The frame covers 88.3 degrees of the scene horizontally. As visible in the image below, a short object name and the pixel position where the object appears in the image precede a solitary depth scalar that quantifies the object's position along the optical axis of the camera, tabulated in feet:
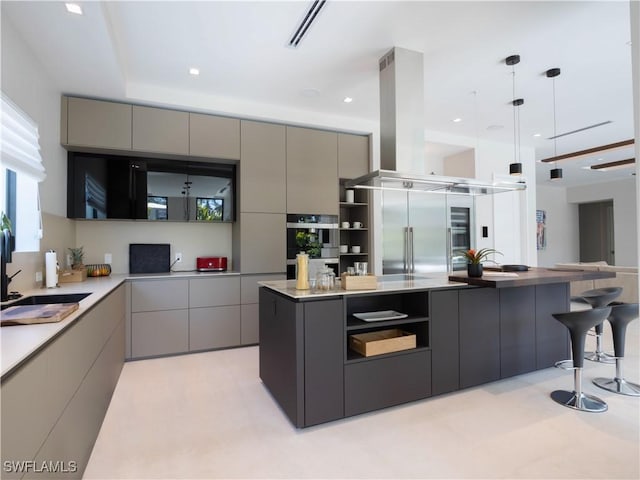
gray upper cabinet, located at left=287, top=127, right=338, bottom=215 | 13.85
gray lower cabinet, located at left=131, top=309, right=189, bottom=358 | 11.55
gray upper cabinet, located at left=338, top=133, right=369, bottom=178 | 14.83
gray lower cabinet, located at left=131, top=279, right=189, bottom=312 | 11.52
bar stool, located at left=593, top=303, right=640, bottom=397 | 8.87
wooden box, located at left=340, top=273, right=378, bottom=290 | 7.89
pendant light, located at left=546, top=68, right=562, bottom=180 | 11.02
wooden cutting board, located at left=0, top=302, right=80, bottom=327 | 4.91
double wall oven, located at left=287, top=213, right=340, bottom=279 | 13.85
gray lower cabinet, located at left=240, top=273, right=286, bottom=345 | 12.94
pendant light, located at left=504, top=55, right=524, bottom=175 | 10.32
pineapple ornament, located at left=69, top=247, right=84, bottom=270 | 11.41
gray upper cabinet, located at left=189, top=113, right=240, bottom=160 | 12.46
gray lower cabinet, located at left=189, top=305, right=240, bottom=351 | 12.26
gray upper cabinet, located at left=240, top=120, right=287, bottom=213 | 13.08
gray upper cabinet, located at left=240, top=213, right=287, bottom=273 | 13.00
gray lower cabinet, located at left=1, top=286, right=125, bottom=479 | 3.35
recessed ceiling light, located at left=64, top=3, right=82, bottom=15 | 6.90
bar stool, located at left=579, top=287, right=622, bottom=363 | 10.10
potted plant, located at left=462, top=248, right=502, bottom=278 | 9.18
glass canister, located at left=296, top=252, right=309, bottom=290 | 8.11
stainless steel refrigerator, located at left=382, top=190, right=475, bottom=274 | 15.56
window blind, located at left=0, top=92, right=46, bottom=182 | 7.00
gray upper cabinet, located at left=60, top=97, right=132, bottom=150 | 10.84
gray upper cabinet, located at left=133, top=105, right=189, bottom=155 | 11.71
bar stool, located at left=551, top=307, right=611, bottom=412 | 8.01
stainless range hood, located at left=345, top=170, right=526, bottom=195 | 9.07
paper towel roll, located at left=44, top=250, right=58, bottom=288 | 8.98
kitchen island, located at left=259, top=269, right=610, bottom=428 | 7.26
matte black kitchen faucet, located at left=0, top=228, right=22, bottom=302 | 6.73
